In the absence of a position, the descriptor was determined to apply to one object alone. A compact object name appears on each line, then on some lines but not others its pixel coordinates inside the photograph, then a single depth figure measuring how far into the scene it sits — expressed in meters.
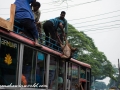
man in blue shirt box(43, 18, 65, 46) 7.05
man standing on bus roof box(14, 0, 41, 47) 5.04
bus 4.03
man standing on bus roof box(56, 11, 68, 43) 7.30
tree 29.31
